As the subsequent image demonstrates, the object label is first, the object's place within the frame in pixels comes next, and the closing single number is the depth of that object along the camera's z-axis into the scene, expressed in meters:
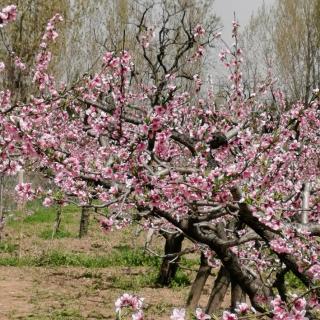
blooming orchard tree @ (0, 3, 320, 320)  7.33
